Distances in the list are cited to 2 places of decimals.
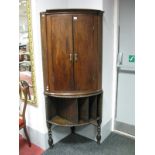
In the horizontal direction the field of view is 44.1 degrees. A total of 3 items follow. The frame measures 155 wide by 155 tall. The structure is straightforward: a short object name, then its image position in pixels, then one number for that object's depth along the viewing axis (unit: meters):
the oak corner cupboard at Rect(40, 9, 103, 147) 2.21
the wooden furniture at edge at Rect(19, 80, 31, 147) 2.51
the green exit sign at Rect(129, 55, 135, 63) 2.67
